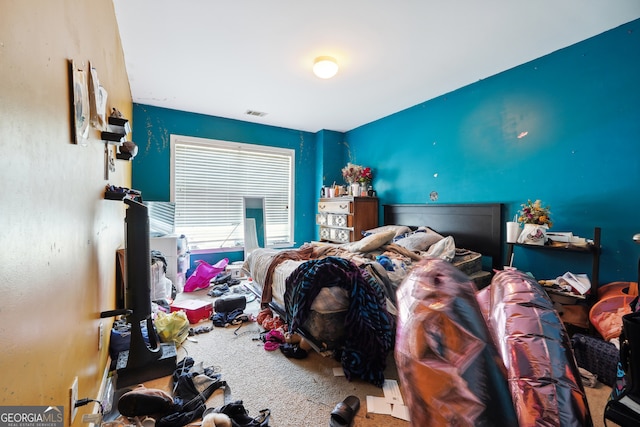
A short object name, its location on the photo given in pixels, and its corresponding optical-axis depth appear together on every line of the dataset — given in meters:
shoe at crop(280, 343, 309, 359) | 2.01
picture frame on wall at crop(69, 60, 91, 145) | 0.99
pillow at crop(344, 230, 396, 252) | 2.83
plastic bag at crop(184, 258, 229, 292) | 3.63
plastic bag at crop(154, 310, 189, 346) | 2.15
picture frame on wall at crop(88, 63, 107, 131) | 1.27
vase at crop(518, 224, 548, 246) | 2.19
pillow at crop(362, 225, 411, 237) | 3.52
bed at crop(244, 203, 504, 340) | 1.80
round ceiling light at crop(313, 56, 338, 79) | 2.54
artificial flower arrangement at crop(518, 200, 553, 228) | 2.26
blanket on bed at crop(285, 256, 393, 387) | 1.73
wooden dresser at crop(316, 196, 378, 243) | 4.05
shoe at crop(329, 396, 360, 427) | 1.37
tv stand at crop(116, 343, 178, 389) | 1.69
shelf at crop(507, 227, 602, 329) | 1.97
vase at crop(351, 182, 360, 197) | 4.27
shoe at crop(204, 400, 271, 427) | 1.36
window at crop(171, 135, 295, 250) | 4.15
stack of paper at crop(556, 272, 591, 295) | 1.99
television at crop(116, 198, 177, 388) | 1.58
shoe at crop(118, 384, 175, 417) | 1.40
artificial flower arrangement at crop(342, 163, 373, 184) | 4.35
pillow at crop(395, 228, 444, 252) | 2.98
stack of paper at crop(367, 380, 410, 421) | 1.47
